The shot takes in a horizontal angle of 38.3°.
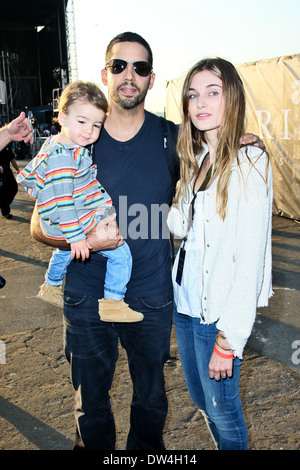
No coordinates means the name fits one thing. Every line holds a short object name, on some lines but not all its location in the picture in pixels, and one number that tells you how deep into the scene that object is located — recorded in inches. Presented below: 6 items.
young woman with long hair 72.5
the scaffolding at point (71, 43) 1106.7
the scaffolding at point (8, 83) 1201.1
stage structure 1156.5
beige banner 339.9
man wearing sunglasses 92.7
